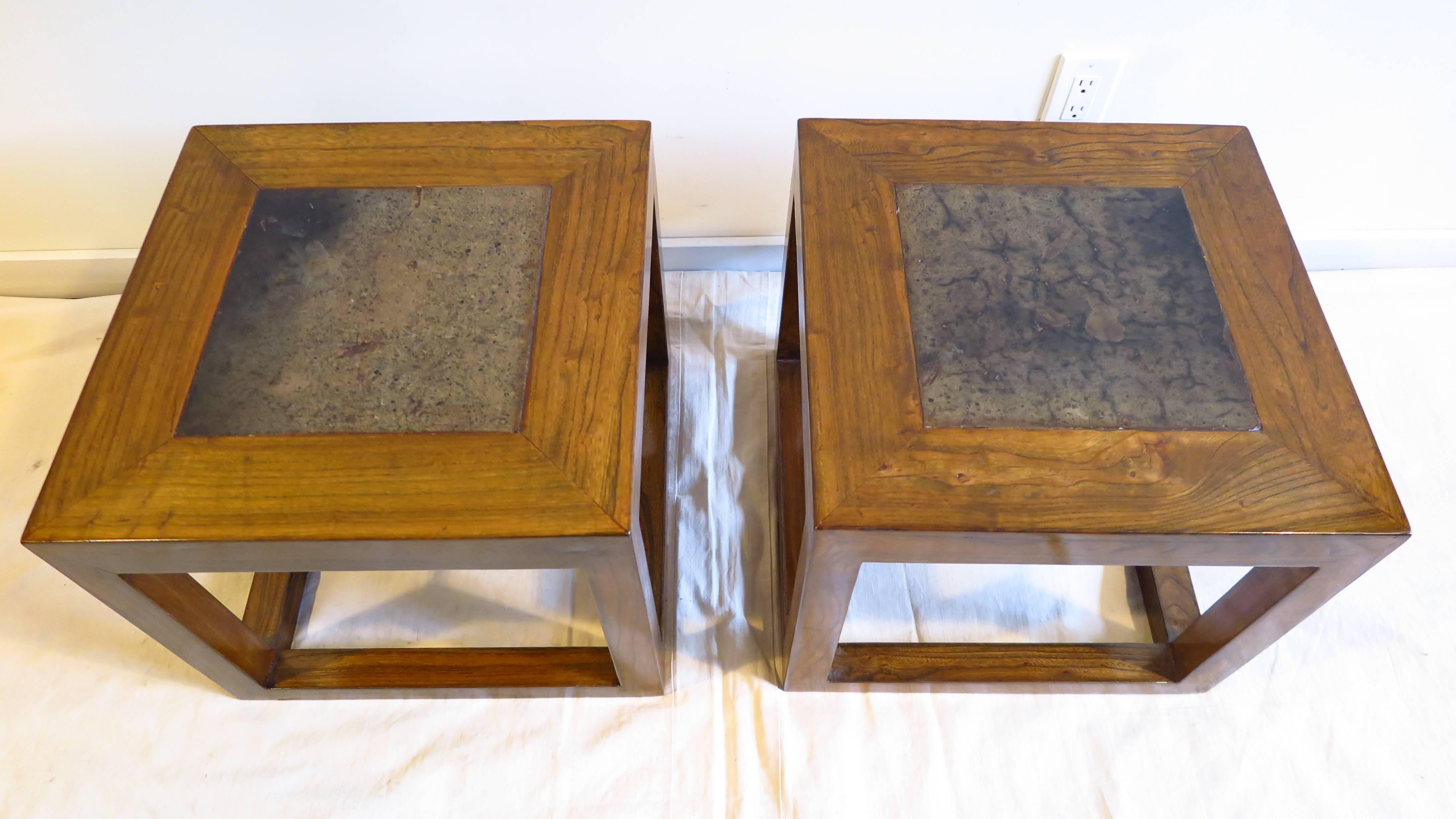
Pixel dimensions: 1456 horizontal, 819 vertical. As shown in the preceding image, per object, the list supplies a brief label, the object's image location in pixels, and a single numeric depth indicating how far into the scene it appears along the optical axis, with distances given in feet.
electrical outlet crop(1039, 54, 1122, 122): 3.49
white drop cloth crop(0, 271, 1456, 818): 3.03
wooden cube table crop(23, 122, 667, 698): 2.20
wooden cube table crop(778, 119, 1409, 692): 2.24
